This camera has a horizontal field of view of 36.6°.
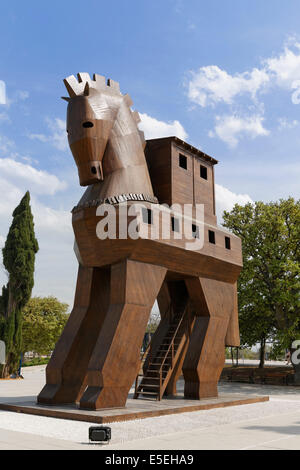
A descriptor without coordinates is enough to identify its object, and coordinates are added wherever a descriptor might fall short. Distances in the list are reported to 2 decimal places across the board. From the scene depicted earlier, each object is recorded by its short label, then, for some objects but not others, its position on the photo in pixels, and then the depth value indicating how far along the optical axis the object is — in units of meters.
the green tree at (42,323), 41.34
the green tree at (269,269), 23.25
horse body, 11.95
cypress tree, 29.22
